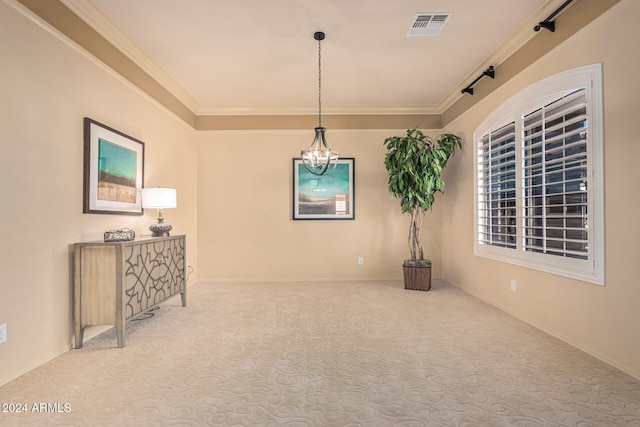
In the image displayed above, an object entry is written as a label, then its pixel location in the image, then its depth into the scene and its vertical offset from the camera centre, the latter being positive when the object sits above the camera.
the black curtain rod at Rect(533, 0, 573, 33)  2.83 +1.69
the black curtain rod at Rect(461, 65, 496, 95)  3.80 +1.72
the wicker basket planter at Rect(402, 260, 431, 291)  4.58 -0.83
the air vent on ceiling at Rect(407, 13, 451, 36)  2.95 +1.83
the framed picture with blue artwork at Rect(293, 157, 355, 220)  5.39 +0.41
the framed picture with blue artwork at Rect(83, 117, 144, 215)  2.84 +0.47
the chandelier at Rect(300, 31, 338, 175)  3.64 +0.72
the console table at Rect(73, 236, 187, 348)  2.66 -0.56
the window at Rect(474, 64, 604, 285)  2.48 +0.37
